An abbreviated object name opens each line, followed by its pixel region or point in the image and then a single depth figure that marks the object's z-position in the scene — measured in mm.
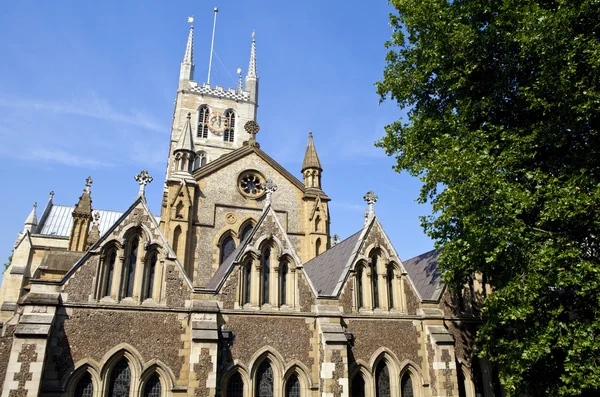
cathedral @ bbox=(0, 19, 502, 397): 12734
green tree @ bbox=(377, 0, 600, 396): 11000
